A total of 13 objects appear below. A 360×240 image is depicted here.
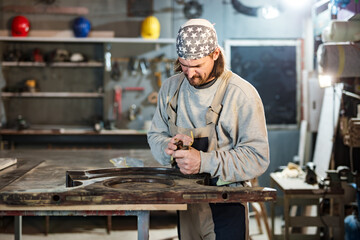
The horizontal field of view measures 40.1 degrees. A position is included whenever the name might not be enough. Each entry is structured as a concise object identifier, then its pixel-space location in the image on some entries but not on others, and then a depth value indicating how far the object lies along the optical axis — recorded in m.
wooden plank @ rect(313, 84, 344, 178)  4.69
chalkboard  6.17
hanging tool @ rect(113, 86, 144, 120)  6.18
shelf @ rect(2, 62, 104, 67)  6.07
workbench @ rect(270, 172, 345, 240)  3.94
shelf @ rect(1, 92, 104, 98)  6.06
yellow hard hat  5.99
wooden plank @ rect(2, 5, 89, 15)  6.18
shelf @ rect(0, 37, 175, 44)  5.95
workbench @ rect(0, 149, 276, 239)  1.99
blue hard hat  5.99
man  2.15
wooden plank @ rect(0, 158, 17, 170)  2.74
